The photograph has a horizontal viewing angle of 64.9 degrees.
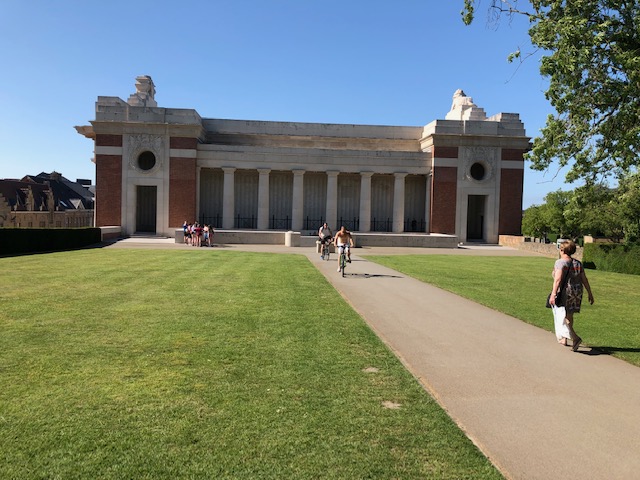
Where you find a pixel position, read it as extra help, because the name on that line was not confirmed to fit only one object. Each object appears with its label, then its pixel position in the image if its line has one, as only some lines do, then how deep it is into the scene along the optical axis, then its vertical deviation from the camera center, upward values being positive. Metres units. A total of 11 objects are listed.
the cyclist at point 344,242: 17.17 -0.51
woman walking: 8.02 -0.93
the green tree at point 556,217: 64.25 +2.07
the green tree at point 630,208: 15.37 +1.42
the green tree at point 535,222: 71.69 +1.55
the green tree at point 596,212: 15.64 +1.15
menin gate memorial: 39.38 +4.47
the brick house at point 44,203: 63.47 +2.40
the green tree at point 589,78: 12.44 +4.10
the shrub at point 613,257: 23.05 -1.10
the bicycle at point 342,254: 16.83 -0.92
